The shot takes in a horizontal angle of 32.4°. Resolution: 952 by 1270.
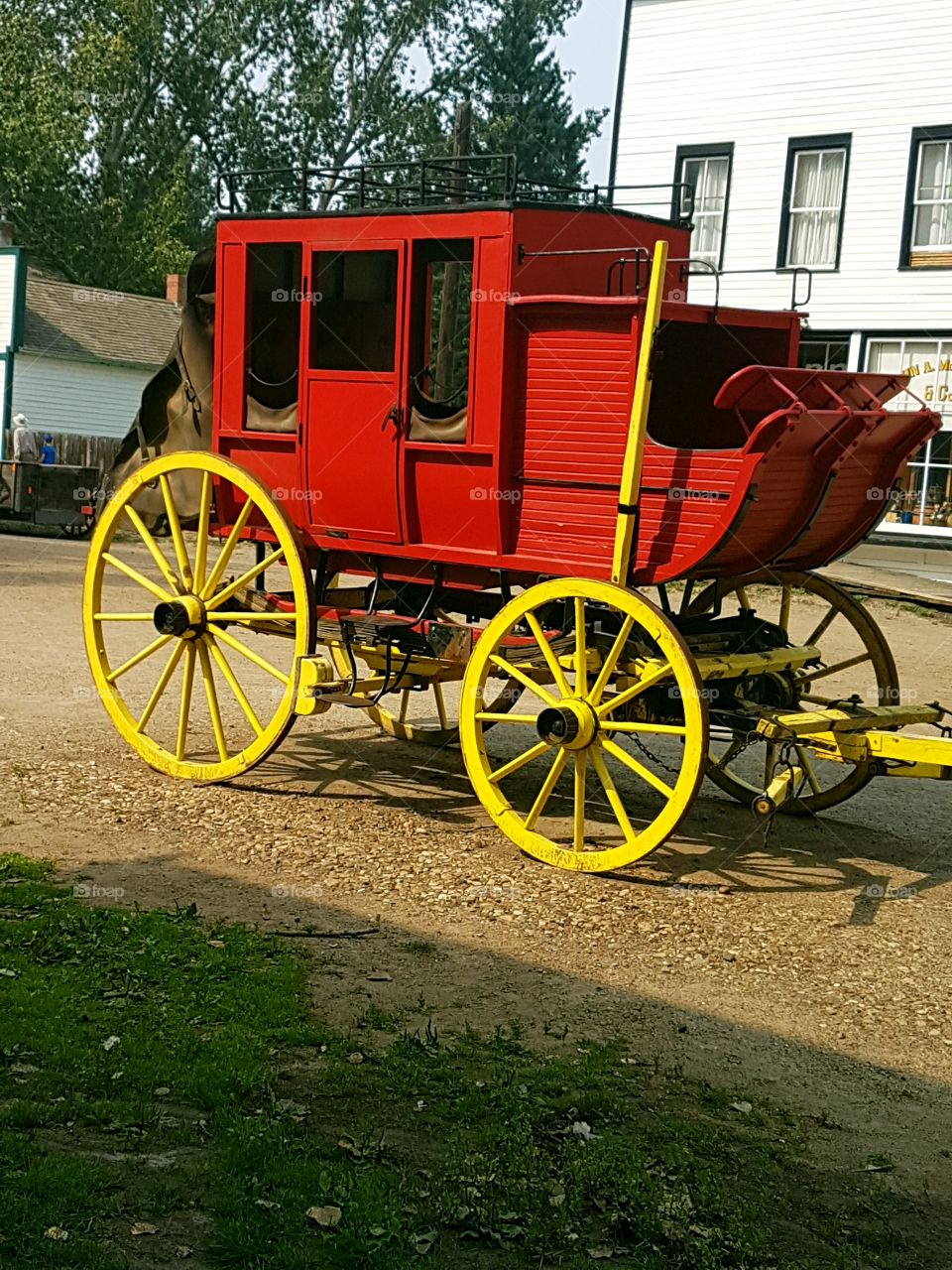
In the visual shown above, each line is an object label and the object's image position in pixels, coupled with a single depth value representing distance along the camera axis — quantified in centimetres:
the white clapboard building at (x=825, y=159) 2556
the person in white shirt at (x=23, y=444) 2845
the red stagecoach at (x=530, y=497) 779
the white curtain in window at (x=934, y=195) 2548
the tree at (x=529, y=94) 5606
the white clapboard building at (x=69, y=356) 3894
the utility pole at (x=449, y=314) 916
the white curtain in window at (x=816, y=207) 2653
